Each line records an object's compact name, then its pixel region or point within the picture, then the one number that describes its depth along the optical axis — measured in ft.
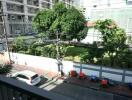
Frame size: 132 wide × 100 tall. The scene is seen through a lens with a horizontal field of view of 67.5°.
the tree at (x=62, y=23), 46.01
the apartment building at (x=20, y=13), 86.98
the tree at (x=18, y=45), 46.31
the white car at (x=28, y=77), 28.33
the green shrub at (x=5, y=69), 35.23
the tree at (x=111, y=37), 38.30
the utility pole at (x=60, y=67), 33.40
